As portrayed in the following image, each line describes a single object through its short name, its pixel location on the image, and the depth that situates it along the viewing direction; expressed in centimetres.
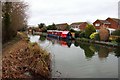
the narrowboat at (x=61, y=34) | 1762
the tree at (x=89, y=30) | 1469
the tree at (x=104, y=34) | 1278
